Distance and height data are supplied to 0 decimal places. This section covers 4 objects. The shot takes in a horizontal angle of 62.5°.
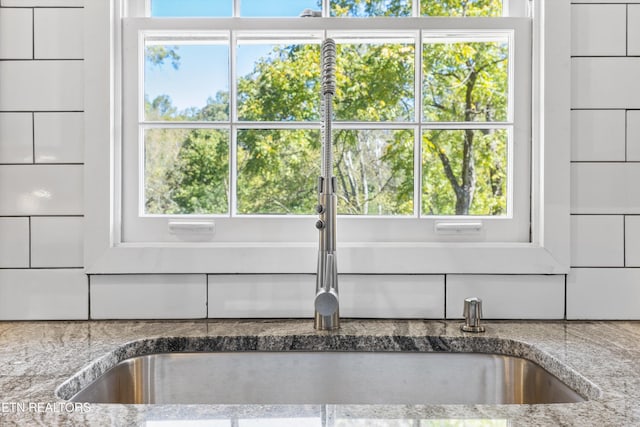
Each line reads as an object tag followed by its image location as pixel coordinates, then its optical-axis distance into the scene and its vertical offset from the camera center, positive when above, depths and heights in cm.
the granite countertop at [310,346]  66 -27
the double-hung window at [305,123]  129 +20
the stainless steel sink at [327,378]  107 -36
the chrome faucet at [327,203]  108 +0
